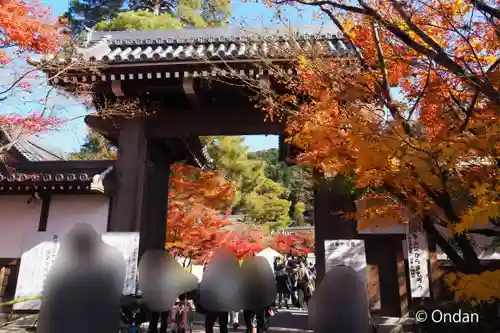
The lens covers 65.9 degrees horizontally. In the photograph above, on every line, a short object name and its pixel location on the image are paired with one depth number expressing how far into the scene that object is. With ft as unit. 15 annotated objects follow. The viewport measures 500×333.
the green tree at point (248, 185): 78.28
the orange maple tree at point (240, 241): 51.01
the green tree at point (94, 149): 66.74
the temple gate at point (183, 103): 24.64
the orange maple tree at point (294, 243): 83.84
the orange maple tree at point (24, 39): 23.43
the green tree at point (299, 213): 136.03
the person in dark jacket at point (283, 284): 48.37
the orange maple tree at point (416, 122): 13.85
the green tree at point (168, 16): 59.36
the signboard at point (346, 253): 24.88
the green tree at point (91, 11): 74.49
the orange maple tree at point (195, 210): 45.19
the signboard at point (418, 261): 25.88
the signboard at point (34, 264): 27.53
